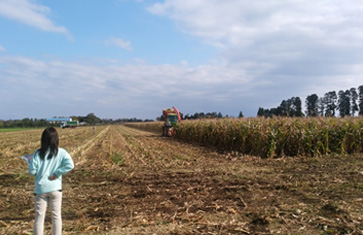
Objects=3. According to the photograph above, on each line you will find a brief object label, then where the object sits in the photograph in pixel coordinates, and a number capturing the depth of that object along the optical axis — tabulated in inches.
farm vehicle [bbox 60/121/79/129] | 2946.6
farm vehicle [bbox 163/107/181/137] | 1171.9
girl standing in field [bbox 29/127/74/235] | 138.9
